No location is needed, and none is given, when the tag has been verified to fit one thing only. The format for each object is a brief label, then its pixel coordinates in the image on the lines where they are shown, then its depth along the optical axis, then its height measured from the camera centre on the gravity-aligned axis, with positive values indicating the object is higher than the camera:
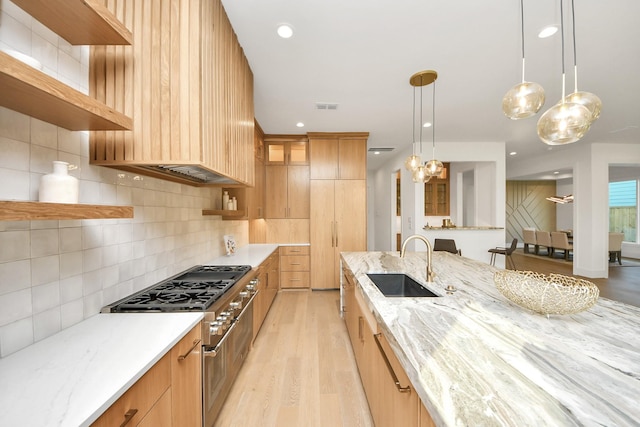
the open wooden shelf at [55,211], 0.65 +0.01
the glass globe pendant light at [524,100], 1.44 +0.70
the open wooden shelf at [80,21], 0.92 +0.81
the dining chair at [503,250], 4.71 -0.71
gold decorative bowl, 1.05 -0.37
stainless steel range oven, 1.37 -0.61
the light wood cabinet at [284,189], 4.55 +0.49
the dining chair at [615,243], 6.49 -0.78
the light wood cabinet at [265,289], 2.61 -0.97
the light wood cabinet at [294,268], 4.38 -0.97
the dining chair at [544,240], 7.20 -0.77
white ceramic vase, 0.93 +0.11
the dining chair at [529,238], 7.77 -0.78
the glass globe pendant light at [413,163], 3.04 +0.67
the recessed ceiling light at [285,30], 1.89 +1.47
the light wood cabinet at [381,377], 0.86 -0.81
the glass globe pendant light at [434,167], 3.10 +0.62
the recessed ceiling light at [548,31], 1.88 +1.47
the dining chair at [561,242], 6.63 -0.77
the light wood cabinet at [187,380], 1.11 -0.83
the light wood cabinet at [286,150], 4.56 +1.25
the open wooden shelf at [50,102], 0.71 +0.42
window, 7.54 +0.19
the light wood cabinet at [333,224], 4.35 -0.17
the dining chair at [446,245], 4.63 -0.60
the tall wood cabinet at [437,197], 7.44 +0.55
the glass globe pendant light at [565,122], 1.27 +0.50
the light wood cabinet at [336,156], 4.37 +1.07
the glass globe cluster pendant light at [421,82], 2.54 +1.49
